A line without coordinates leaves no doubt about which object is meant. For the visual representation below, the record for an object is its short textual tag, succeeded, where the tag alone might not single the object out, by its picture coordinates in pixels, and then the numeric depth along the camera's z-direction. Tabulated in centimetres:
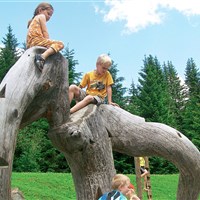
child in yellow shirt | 470
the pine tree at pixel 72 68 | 3073
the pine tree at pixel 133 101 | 3172
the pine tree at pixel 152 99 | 3350
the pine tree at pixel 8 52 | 2946
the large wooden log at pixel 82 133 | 353
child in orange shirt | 402
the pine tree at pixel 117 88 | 3369
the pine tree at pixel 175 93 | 4041
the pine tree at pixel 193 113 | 3486
